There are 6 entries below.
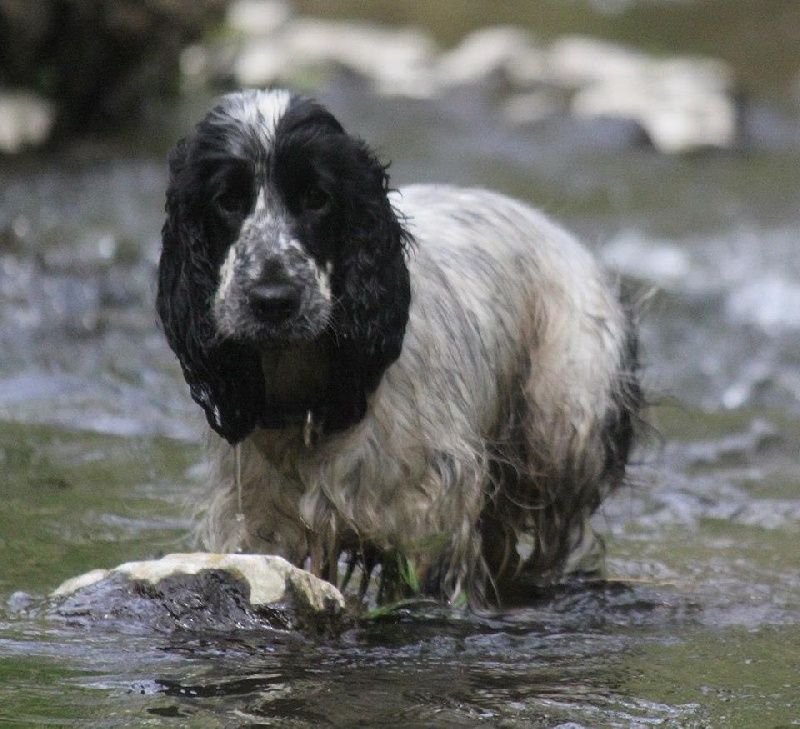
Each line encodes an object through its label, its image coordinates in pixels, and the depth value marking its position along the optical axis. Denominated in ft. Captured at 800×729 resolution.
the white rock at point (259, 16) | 70.74
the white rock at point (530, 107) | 56.65
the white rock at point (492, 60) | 64.03
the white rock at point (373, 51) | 62.54
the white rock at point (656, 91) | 54.90
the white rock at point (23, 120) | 45.93
